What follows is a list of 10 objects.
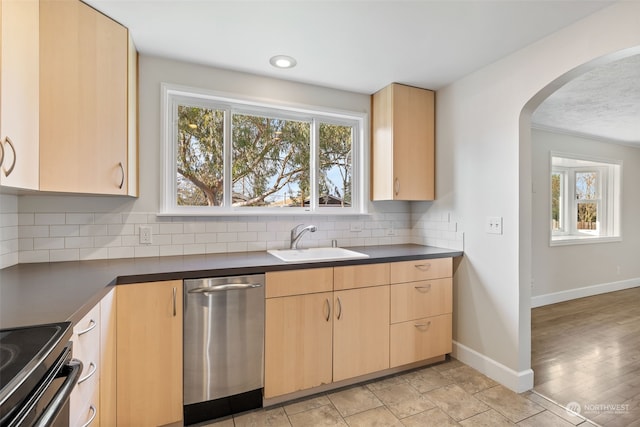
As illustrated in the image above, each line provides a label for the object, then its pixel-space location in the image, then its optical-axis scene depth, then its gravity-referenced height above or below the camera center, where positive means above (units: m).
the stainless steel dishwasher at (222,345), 1.74 -0.75
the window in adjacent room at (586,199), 4.56 +0.22
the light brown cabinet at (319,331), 1.92 -0.77
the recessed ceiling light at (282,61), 2.19 +1.08
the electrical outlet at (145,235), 2.16 -0.15
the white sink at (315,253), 2.30 -0.31
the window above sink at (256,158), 2.36 +0.46
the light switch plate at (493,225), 2.26 -0.08
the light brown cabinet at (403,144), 2.68 +0.61
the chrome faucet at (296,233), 2.48 -0.16
